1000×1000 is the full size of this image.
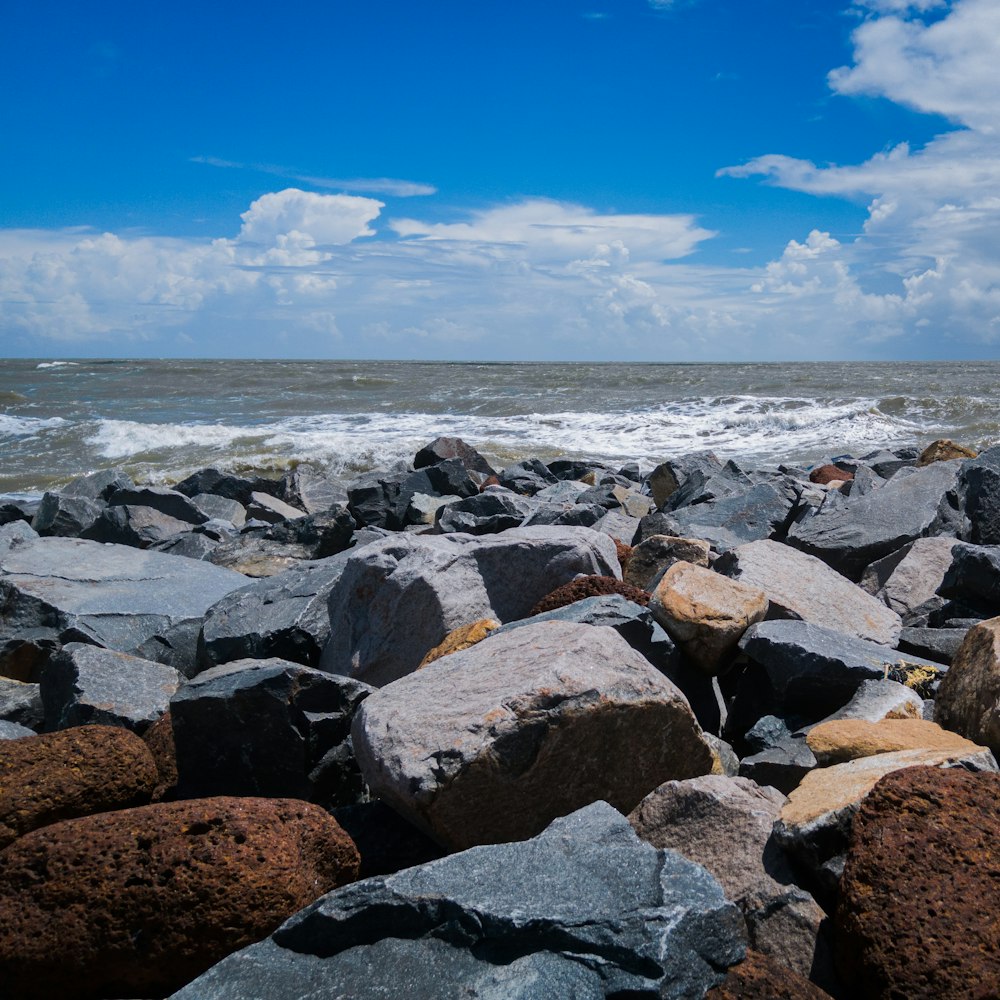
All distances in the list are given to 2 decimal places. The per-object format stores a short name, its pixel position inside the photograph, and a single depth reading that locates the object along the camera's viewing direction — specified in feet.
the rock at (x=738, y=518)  18.69
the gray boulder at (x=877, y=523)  16.88
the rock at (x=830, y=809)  6.89
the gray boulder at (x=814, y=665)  10.38
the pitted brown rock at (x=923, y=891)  5.79
